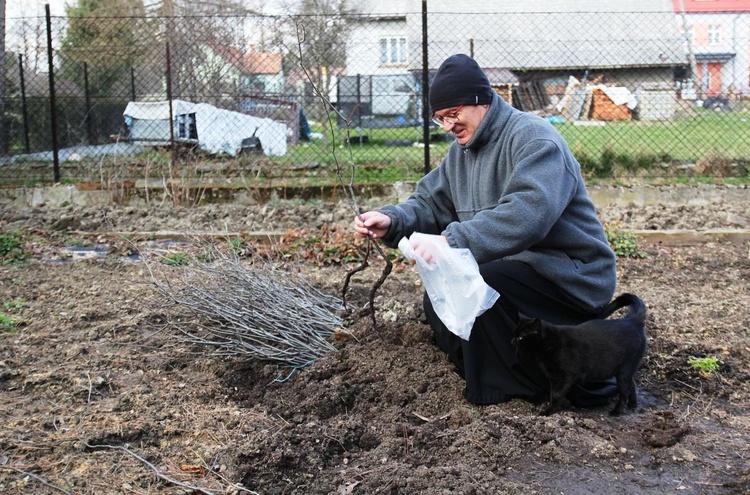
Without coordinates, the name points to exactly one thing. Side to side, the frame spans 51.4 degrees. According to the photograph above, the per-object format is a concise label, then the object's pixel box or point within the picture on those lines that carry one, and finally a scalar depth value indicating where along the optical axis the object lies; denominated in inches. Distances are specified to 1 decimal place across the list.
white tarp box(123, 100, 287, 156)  421.7
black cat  124.7
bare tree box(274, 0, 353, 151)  426.9
